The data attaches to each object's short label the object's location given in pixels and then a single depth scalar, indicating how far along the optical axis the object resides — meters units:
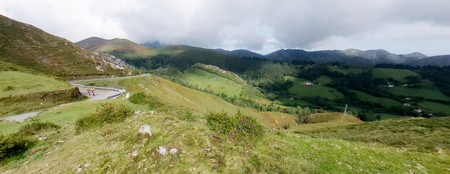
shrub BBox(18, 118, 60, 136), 24.33
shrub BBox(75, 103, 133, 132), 20.20
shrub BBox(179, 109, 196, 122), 20.49
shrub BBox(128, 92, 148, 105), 34.28
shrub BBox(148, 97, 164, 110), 31.48
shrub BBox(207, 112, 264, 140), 16.89
